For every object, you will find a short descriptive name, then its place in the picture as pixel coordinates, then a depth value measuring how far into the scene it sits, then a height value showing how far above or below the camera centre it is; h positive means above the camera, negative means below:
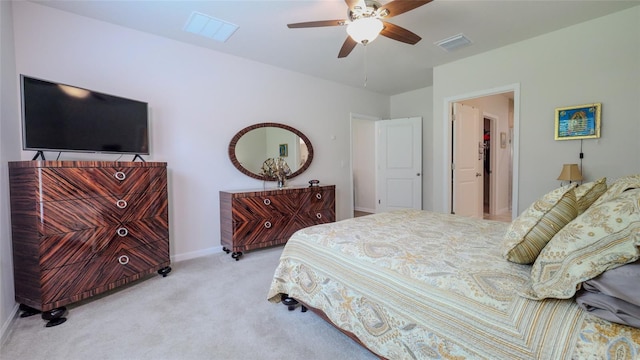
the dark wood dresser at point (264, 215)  3.15 -0.57
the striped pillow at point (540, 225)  1.13 -0.24
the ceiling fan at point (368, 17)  1.92 +1.15
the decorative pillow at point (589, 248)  0.82 -0.26
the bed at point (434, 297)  0.85 -0.52
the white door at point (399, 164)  4.98 +0.11
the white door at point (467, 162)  4.07 +0.10
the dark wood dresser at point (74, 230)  1.87 -0.44
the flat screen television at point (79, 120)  1.94 +0.43
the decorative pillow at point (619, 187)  1.12 -0.09
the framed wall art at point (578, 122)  2.77 +0.48
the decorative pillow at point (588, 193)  1.29 -0.13
